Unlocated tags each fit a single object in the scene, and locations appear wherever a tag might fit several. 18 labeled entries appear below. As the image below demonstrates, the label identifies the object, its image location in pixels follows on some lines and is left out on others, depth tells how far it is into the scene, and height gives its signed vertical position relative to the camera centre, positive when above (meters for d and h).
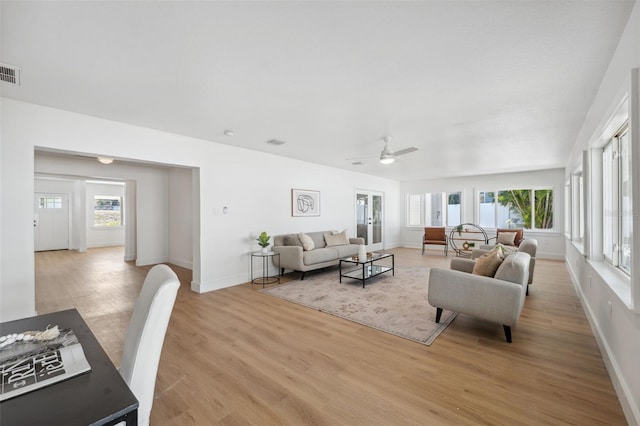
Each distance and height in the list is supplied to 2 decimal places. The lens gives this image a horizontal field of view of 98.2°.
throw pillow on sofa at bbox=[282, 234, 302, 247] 5.49 -0.55
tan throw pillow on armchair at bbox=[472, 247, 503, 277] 3.04 -0.57
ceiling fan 4.12 +0.88
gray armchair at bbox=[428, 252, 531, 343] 2.65 -0.81
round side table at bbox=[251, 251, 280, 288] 5.04 -1.11
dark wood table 0.74 -0.55
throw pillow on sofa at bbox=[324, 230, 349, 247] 6.19 -0.60
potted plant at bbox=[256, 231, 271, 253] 5.01 -0.51
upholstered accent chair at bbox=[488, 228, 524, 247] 6.89 -0.63
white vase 5.06 -0.75
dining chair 1.16 -0.57
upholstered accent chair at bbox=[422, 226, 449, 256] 8.38 -0.75
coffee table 4.72 -1.08
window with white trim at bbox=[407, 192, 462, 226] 9.13 +0.12
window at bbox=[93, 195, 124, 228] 9.84 +0.08
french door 8.27 -0.16
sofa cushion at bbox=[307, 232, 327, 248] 6.06 -0.58
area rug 3.11 -1.26
